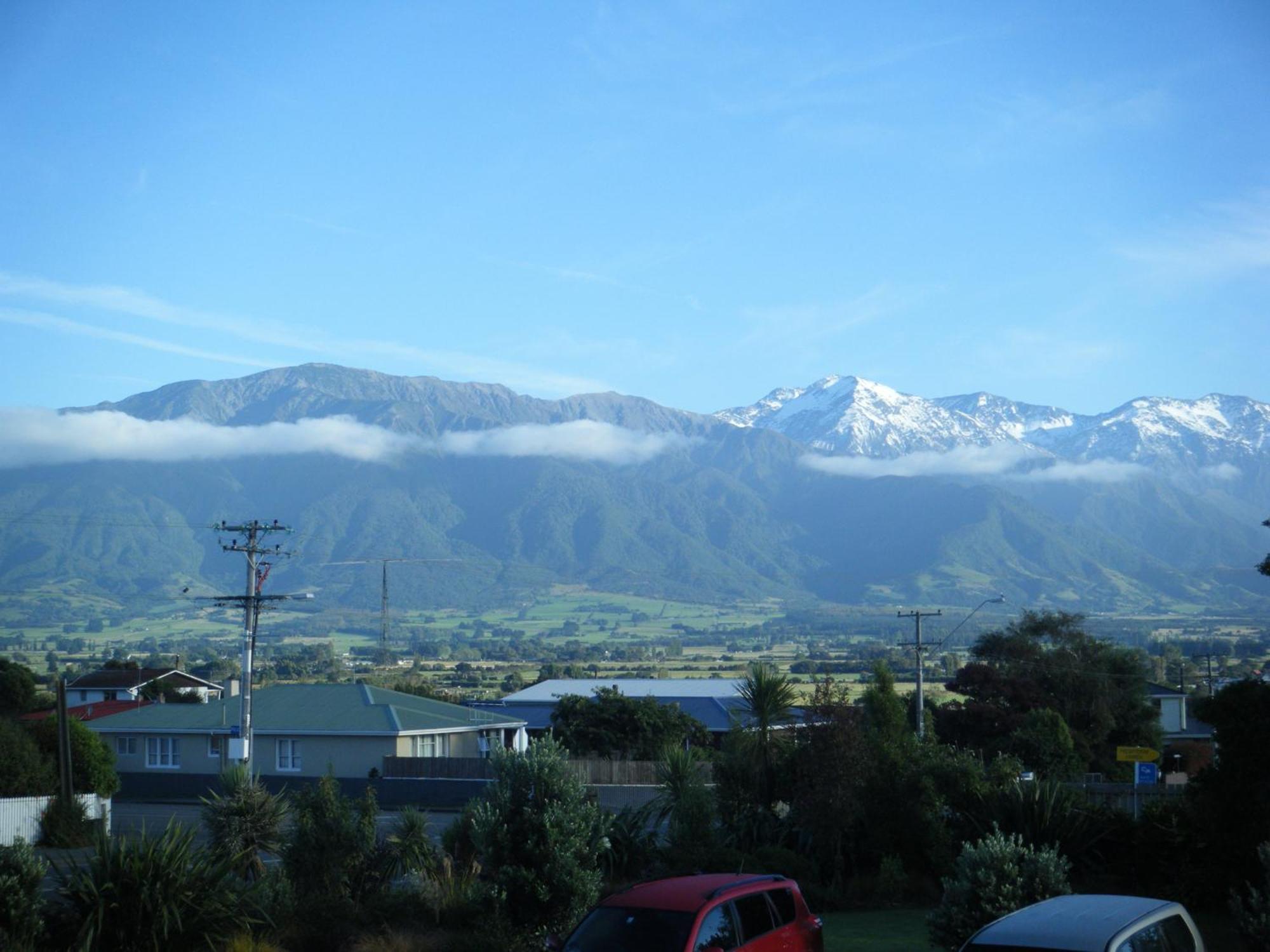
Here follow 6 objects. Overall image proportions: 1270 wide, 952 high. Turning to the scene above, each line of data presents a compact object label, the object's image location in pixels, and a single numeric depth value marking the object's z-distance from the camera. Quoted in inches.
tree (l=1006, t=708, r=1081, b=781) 1748.3
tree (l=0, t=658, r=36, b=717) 2418.8
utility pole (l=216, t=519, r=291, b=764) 1577.3
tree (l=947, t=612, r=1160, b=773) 2228.1
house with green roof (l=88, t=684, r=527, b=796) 1977.1
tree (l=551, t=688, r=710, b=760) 2094.0
